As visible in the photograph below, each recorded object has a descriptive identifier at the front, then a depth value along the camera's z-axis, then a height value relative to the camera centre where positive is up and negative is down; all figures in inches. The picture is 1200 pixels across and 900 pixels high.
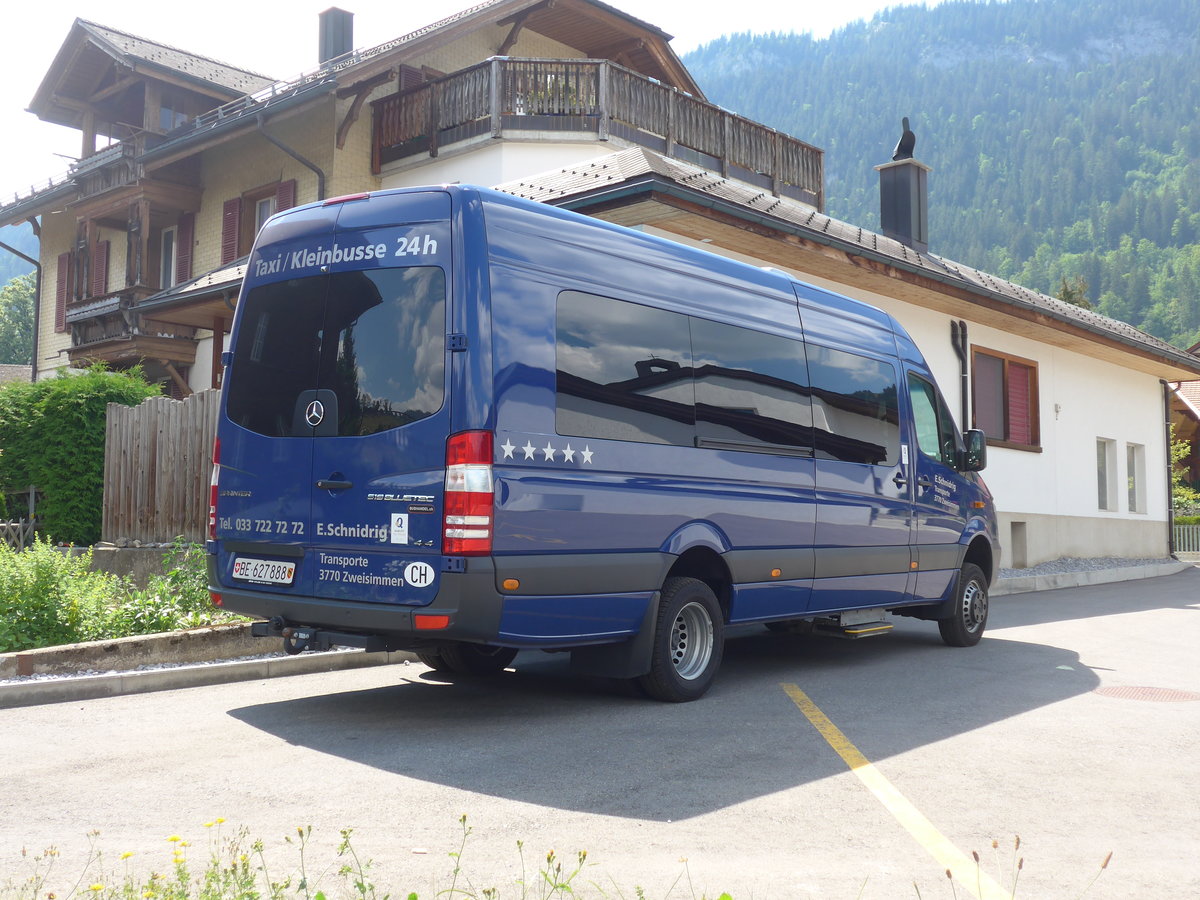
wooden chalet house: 761.6 +282.1
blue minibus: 229.0 +17.9
